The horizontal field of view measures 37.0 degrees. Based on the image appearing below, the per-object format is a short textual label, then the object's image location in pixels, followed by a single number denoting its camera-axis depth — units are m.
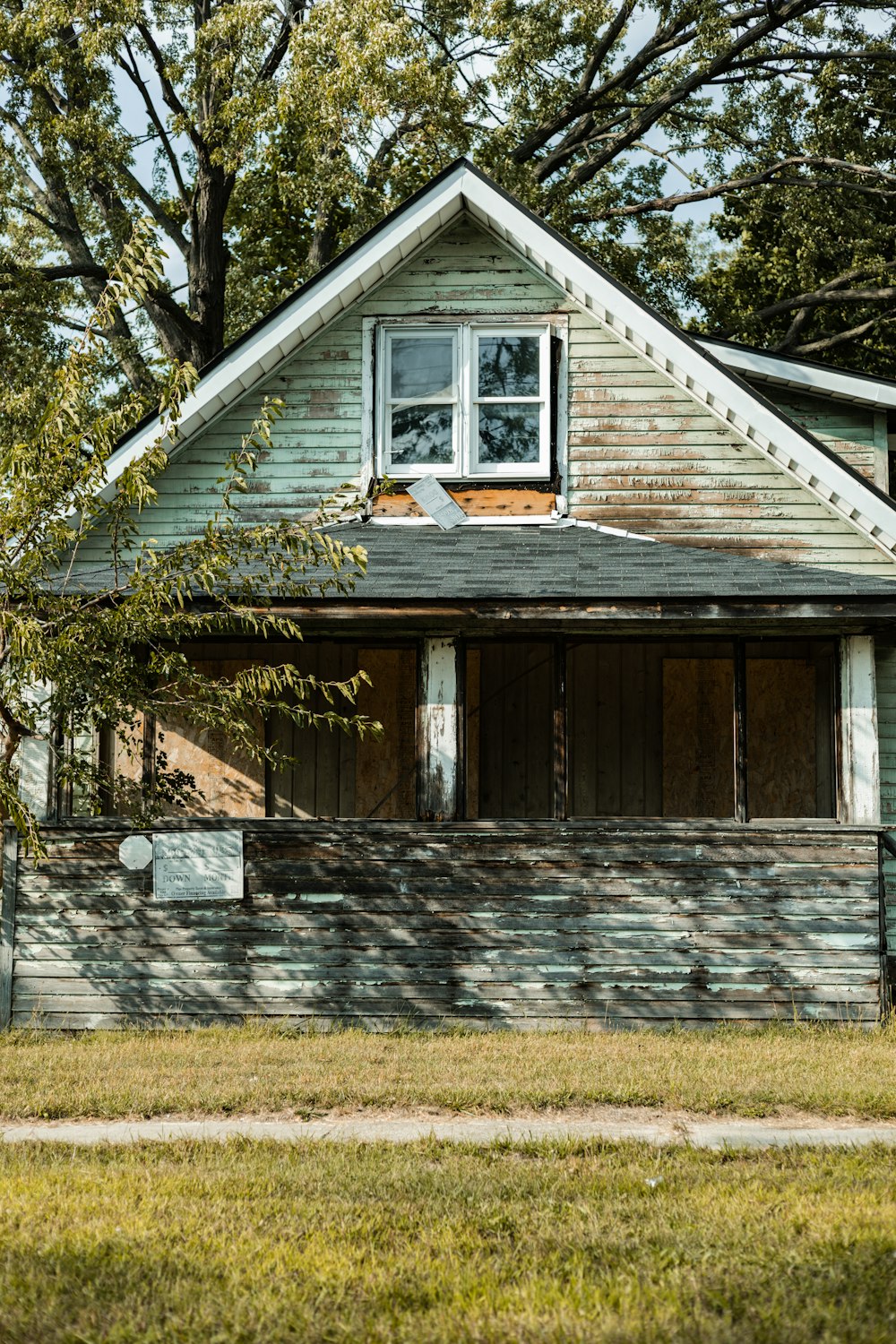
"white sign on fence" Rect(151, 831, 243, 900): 10.45
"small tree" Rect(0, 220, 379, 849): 8.16
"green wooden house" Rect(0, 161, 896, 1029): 10.25
